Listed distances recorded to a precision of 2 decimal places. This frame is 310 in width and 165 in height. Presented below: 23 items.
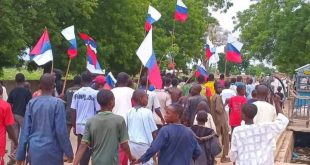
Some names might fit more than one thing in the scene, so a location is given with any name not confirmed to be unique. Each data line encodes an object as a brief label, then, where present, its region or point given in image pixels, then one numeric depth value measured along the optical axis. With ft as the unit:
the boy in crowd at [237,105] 36.45
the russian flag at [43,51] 37.86
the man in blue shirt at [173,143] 20.70
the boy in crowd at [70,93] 31.99
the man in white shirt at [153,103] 30.27
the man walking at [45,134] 21.27
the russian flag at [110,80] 39.60
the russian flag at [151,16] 44.52
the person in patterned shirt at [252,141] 20.68
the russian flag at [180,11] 57.52
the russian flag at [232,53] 54.03
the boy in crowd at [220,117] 37.40
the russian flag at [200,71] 52.80
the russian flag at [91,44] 44.55
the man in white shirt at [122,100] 27.02
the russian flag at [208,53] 59.00
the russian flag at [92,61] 42.87
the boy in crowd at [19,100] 33.22
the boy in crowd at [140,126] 24.30
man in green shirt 20.66
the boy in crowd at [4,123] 22.06
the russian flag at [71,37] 41.96
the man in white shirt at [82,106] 28.60
